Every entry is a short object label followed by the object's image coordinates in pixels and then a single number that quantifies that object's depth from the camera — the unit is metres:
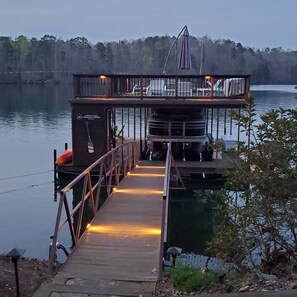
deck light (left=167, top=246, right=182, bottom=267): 6.16
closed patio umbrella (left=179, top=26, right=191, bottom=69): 21.00
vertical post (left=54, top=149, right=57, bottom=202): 16.99
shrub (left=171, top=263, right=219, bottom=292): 4.71
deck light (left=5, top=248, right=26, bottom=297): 4.86
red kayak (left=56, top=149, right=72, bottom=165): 17.19
